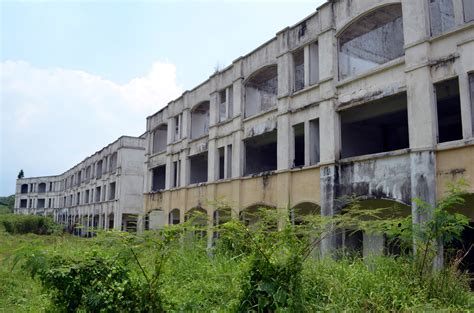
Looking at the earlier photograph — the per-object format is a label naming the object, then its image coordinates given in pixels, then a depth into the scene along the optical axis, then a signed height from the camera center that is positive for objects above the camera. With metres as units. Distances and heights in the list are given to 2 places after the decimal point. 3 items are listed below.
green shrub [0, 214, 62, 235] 41.66 -0.95
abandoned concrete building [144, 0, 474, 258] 10.84 +3.77
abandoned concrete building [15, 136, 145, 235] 33.84 +2.81
